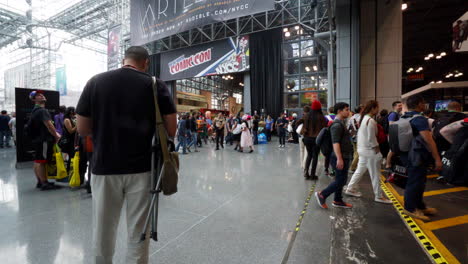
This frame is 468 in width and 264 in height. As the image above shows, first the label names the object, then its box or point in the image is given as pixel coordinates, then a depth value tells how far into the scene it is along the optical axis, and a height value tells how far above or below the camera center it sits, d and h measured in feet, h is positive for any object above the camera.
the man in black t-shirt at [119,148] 4.76 -0.42
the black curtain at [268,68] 51.78 +13.40
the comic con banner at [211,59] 52.34 +16.50
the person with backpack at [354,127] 17.17 +0.07
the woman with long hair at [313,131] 15.98 -0.21
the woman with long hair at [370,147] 11.57 -0.98
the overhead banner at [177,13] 33.09 +18.15
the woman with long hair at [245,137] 29.89 -1.15
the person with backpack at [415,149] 9.19 -0.88
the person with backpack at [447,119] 11.62 +0.47
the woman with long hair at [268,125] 44.37 +0.57
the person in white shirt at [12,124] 35.00 +0.66
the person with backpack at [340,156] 10.60 -1.31
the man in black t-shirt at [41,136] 13.56 -0.46
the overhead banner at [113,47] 49.32 +17.43
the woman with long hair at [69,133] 14.62 -0.31
